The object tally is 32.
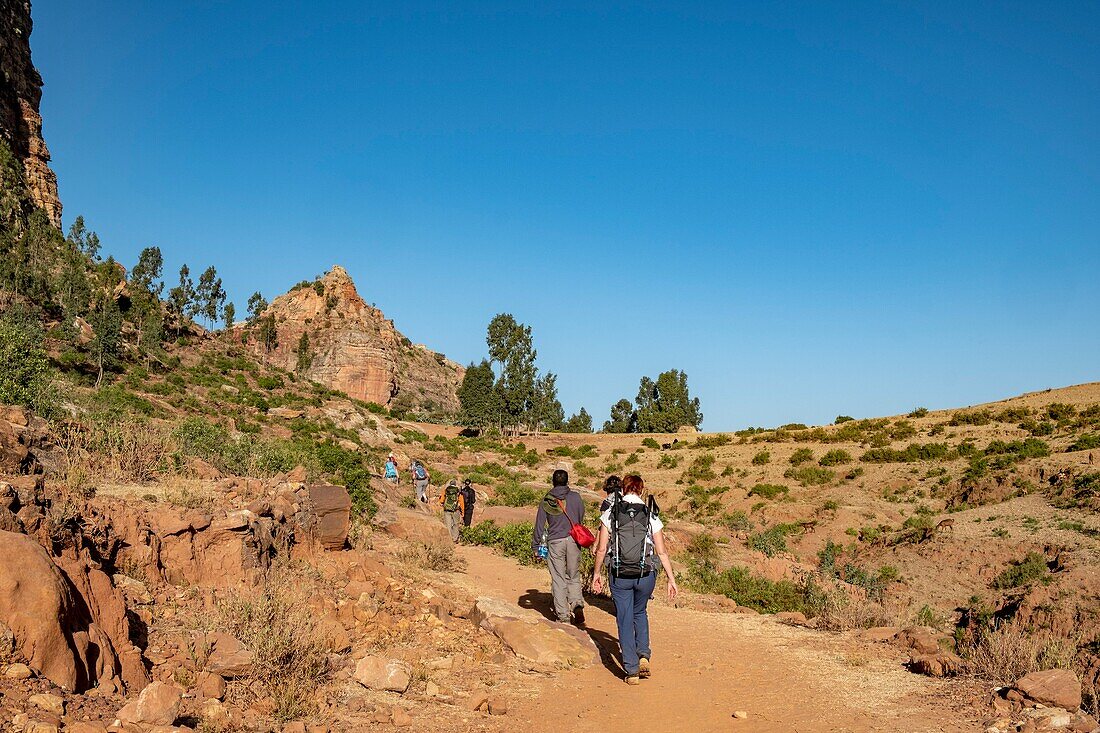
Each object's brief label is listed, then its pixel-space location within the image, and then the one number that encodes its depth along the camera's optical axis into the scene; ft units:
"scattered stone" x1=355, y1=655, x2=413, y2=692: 18.52
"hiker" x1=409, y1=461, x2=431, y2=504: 68.28
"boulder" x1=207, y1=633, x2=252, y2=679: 16.08
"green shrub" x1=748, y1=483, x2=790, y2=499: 112.61
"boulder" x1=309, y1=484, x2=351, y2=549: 29.60
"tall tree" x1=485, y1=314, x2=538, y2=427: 249.75
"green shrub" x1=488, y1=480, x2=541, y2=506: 88.07
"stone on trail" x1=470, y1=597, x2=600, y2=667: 22.94
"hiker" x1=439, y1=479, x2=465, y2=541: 50.49
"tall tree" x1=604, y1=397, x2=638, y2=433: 287.07
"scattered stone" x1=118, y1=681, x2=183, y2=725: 12.50
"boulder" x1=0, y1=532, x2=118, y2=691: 12.78
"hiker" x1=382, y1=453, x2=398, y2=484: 80.69
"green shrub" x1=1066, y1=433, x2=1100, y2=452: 97.30
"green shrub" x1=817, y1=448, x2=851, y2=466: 128.77
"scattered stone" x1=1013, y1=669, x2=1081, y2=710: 17.12
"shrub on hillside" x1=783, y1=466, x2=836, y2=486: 118.32
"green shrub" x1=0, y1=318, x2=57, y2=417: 38.99
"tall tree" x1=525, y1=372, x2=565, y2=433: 255.50
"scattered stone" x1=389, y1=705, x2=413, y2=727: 16.72
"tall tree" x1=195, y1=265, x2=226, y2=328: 325.62
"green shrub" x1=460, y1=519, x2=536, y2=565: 46.75
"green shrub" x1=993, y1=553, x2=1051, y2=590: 56.08
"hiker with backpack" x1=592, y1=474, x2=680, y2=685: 20.54
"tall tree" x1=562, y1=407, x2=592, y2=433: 316.19
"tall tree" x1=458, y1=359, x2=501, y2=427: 249.75
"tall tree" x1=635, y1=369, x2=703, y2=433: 262.26
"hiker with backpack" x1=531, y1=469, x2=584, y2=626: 27.71
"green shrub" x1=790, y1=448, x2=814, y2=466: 132.98
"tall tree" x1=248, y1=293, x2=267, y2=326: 426.51
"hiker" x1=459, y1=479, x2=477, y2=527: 58.90
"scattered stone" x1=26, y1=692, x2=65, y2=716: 11.64
